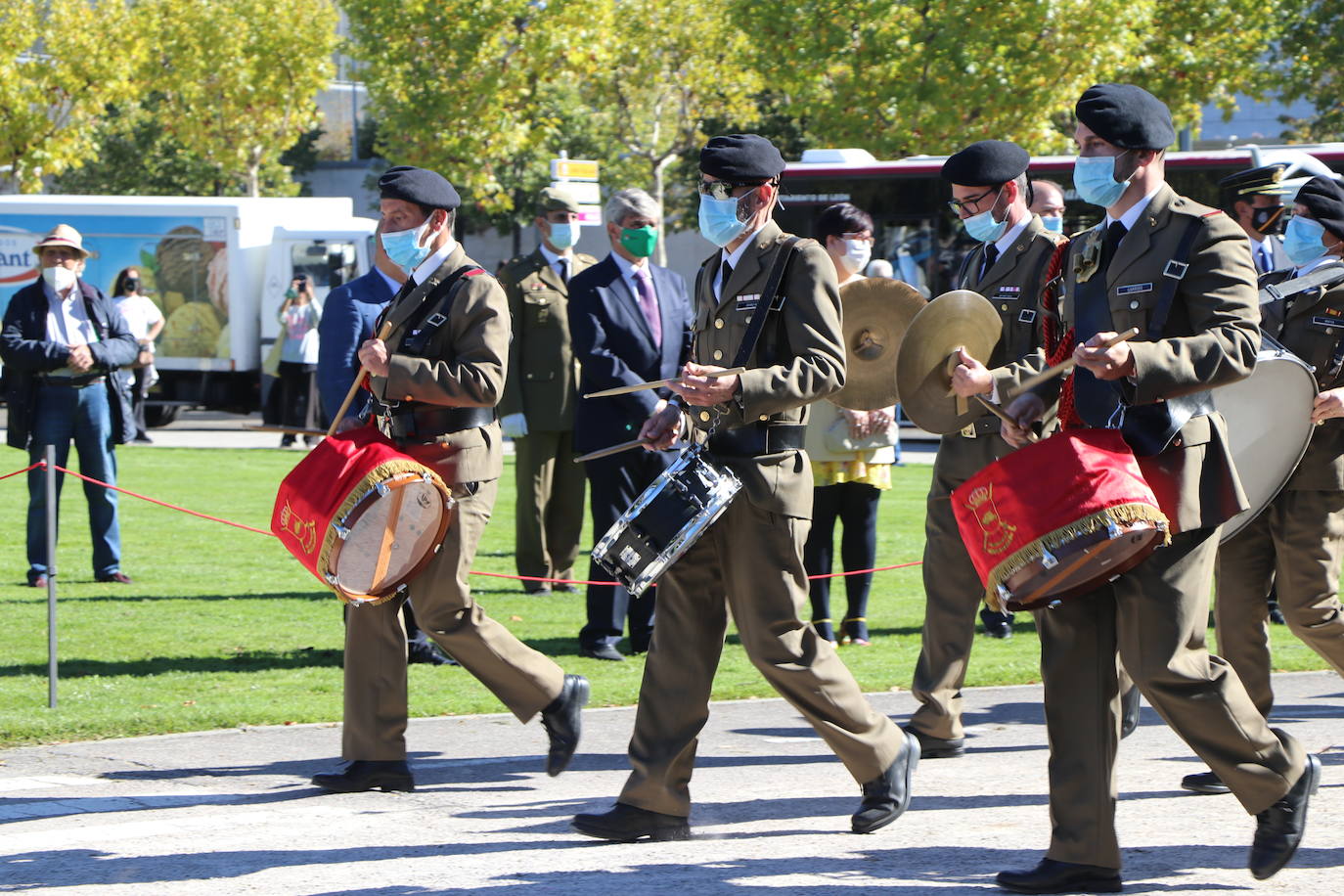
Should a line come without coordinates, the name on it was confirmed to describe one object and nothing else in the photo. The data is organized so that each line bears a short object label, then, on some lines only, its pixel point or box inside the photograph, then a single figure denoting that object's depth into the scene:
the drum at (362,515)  11.48
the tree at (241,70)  82.62
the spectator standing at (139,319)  39.69
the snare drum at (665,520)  10.38
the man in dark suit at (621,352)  17.23
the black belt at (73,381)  20.97
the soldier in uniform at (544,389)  19.69
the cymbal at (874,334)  13.73
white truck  49.81
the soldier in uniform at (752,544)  10.62
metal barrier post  14.29
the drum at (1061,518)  8.94
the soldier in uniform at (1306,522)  12.45
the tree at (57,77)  67.19
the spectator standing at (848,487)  17.41
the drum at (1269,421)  11.16
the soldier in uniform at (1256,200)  18.80
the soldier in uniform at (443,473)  11.98
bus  42.16
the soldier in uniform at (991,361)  13.16
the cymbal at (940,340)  10.69
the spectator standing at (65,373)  20.66
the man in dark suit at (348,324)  15.54
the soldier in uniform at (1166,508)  9.29
